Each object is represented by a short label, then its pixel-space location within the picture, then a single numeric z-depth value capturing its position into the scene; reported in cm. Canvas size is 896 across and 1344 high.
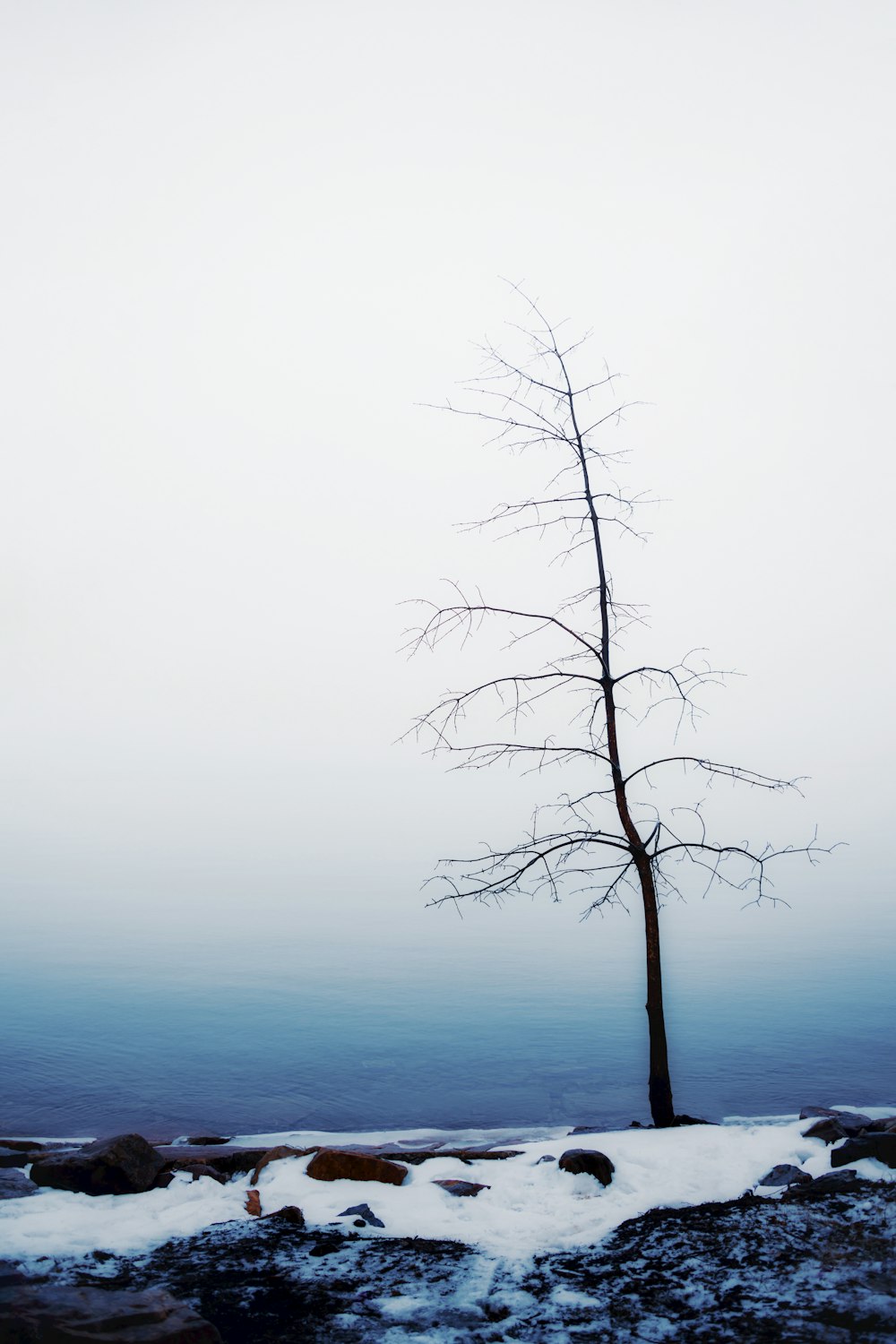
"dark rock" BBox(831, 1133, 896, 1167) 682
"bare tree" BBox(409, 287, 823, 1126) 943
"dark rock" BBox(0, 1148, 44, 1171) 767
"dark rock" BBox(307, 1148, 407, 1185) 710
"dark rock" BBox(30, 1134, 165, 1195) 682
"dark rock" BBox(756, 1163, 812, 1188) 675
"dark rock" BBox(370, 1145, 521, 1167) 785
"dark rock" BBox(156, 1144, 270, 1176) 770
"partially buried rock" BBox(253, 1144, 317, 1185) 742
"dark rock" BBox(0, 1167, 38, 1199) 659
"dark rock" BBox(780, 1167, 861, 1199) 642
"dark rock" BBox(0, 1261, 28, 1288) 505
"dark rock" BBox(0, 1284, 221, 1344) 435
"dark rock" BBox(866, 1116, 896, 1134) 786
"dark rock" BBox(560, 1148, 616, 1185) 684
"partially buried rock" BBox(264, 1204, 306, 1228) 628
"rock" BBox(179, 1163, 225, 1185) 722
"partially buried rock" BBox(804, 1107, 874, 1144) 767
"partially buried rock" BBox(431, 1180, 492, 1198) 683
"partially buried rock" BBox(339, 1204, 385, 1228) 627
